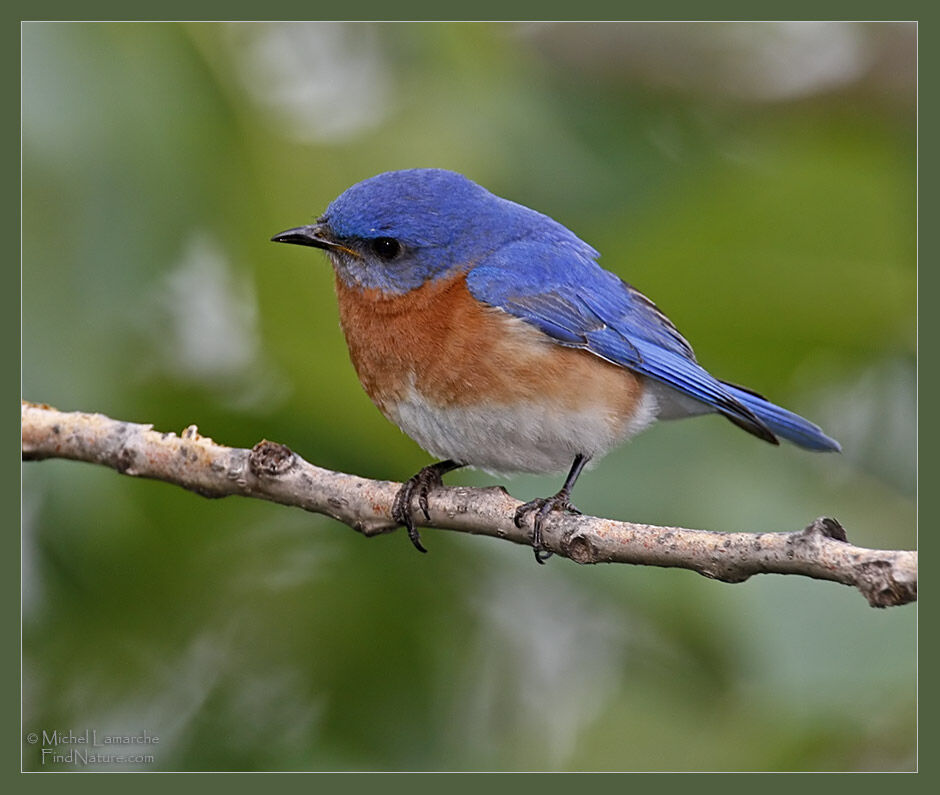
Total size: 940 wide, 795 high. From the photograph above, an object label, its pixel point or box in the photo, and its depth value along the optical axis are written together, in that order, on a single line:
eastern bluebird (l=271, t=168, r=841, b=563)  7.23
